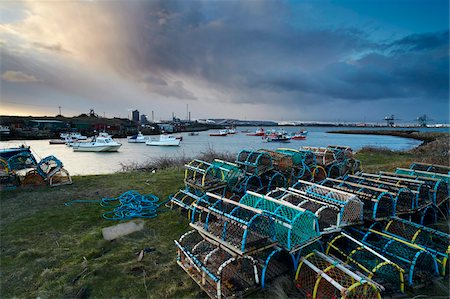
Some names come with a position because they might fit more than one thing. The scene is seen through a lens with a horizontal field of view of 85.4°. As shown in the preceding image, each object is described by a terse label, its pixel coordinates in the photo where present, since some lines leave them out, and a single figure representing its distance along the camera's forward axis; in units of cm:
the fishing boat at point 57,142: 4884
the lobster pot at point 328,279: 312
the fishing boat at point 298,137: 6231
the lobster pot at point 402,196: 532
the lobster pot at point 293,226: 372
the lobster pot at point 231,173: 671
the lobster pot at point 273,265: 372
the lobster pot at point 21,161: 886
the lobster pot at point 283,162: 766
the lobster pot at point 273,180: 730
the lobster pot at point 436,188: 592
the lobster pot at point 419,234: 458
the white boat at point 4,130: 5253
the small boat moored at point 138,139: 5386
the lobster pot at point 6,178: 859
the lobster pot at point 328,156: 882
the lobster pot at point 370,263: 368
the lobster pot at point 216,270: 351
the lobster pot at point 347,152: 945
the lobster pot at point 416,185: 576
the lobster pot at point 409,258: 388
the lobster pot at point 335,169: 864
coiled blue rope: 658
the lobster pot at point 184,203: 629
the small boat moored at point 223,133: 8306
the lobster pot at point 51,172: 929
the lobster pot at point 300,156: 804
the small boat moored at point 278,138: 5200
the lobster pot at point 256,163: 716
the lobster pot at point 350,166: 928
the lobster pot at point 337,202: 443
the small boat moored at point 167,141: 4484
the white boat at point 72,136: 5288
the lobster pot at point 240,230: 357
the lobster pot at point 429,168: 786
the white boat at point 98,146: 3712
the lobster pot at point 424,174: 659
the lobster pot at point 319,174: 818
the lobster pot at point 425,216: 555
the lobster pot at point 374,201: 490
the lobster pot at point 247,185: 688
